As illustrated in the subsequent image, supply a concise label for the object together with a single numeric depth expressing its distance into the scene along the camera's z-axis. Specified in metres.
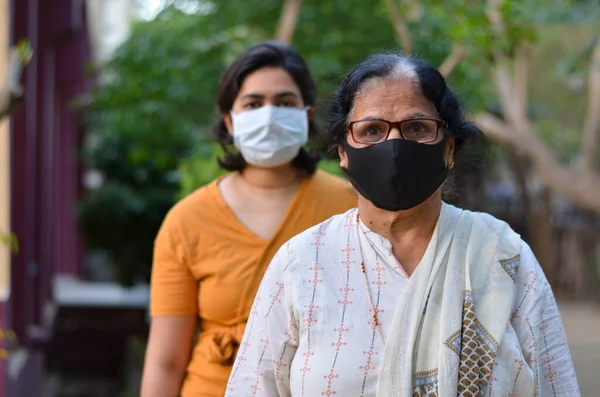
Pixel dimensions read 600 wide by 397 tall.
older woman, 2.27
